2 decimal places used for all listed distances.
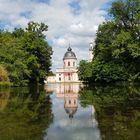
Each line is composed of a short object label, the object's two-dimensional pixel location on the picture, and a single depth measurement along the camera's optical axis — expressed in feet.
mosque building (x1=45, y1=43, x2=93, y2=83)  262.82
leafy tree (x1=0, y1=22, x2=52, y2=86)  79.43
